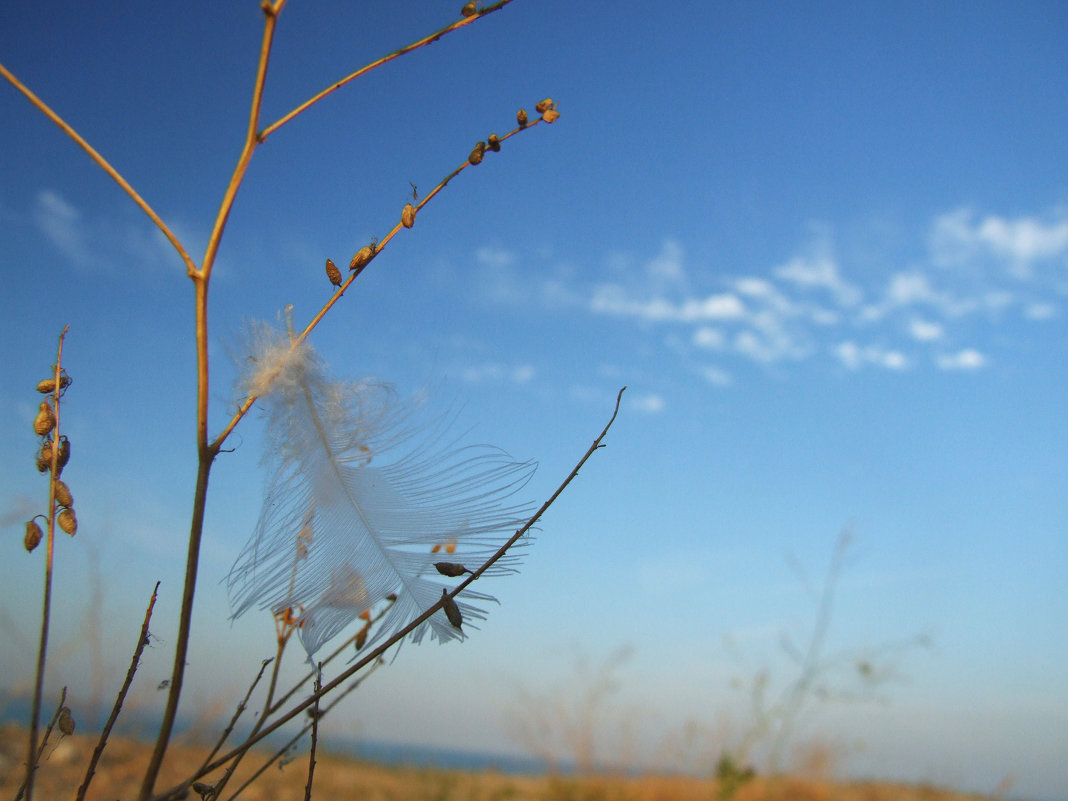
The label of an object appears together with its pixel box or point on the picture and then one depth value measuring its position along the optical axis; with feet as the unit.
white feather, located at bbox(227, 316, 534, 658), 0.63
